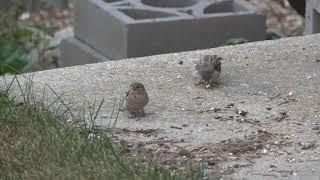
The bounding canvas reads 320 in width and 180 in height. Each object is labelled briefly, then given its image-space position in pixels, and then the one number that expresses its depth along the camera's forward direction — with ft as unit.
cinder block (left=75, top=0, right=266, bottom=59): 42.16
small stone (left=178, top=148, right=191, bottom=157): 25.99
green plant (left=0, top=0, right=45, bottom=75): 49.06
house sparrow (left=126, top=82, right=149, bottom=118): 28.32
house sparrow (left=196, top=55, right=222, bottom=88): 30.94
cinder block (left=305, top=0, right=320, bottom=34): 40.45
